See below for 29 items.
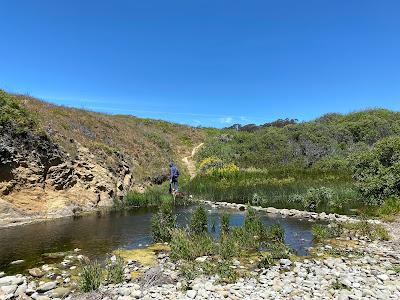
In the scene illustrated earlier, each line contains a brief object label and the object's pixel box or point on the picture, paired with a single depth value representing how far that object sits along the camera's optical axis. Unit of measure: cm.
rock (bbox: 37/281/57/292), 1045
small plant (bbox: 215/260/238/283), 1065
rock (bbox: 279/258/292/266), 1208
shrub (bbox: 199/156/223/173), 4728
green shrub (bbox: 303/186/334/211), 2514
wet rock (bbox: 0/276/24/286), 1071
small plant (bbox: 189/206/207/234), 1619
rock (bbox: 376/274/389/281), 1029
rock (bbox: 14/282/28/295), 1024
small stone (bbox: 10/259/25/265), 1325
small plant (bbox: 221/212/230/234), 1656
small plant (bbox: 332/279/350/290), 969
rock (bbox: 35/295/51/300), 984
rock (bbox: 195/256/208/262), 1256
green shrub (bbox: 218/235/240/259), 1281
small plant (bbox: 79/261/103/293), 1002
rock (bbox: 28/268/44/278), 1160
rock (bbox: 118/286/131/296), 972
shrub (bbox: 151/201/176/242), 1582
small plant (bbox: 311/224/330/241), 1619
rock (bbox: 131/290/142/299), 955
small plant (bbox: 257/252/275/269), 1193
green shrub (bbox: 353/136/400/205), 2330
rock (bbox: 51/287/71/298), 1006
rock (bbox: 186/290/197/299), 938
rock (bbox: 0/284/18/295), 1016
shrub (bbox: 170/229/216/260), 1295
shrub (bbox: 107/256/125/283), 1062
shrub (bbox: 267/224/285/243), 1514
